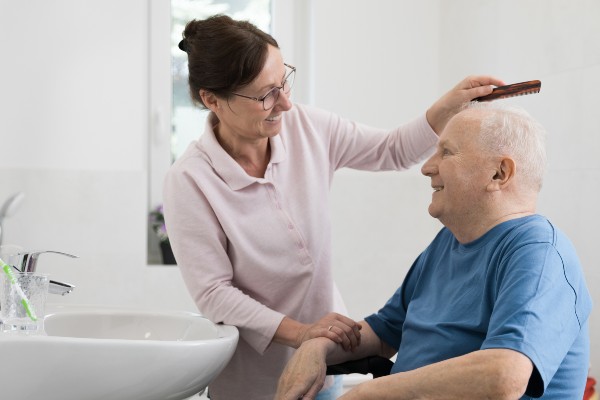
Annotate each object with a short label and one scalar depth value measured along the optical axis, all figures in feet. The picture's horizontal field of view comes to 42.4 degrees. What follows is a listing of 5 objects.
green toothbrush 5.34
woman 5.73
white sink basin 4.44
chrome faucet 5.81
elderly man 4.14
